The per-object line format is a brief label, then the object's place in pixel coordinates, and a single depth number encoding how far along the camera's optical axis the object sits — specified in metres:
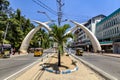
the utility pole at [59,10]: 9.04
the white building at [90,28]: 36.28
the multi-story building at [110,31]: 22.54
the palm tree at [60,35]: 6.99
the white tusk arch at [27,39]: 26.42
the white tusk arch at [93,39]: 26.67
